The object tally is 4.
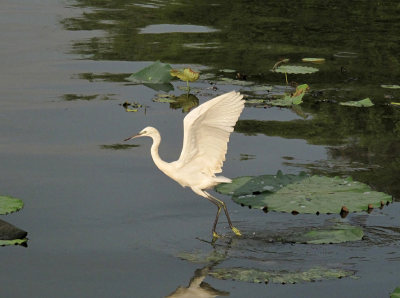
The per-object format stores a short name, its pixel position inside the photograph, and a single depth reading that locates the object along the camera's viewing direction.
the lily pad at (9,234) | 14.09
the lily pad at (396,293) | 12.03
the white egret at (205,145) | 14.47
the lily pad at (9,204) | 15.10
